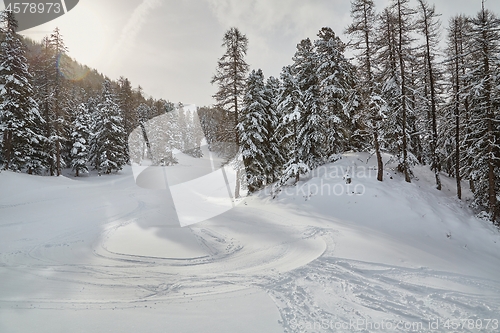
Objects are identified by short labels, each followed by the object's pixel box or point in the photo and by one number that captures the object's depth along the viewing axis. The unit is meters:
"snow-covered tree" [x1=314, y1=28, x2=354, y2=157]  20.66
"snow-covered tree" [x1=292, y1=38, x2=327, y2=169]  19.56
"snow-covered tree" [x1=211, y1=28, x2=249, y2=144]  19.70
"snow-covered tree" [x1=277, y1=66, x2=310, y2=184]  18.88
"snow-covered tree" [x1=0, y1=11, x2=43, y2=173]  22.98
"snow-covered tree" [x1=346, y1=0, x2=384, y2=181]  16.44
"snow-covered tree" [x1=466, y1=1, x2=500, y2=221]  13.80
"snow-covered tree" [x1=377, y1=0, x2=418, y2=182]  16.69
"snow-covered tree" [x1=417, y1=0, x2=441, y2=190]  17.62
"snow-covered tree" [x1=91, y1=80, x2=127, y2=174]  34.75
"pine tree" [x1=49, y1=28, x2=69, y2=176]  25.09
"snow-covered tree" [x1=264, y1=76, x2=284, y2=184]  21.48
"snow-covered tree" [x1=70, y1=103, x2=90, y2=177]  33.81
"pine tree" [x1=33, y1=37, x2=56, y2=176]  24.94
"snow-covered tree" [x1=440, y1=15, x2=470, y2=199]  16.40
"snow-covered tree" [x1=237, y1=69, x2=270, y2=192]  19.69
